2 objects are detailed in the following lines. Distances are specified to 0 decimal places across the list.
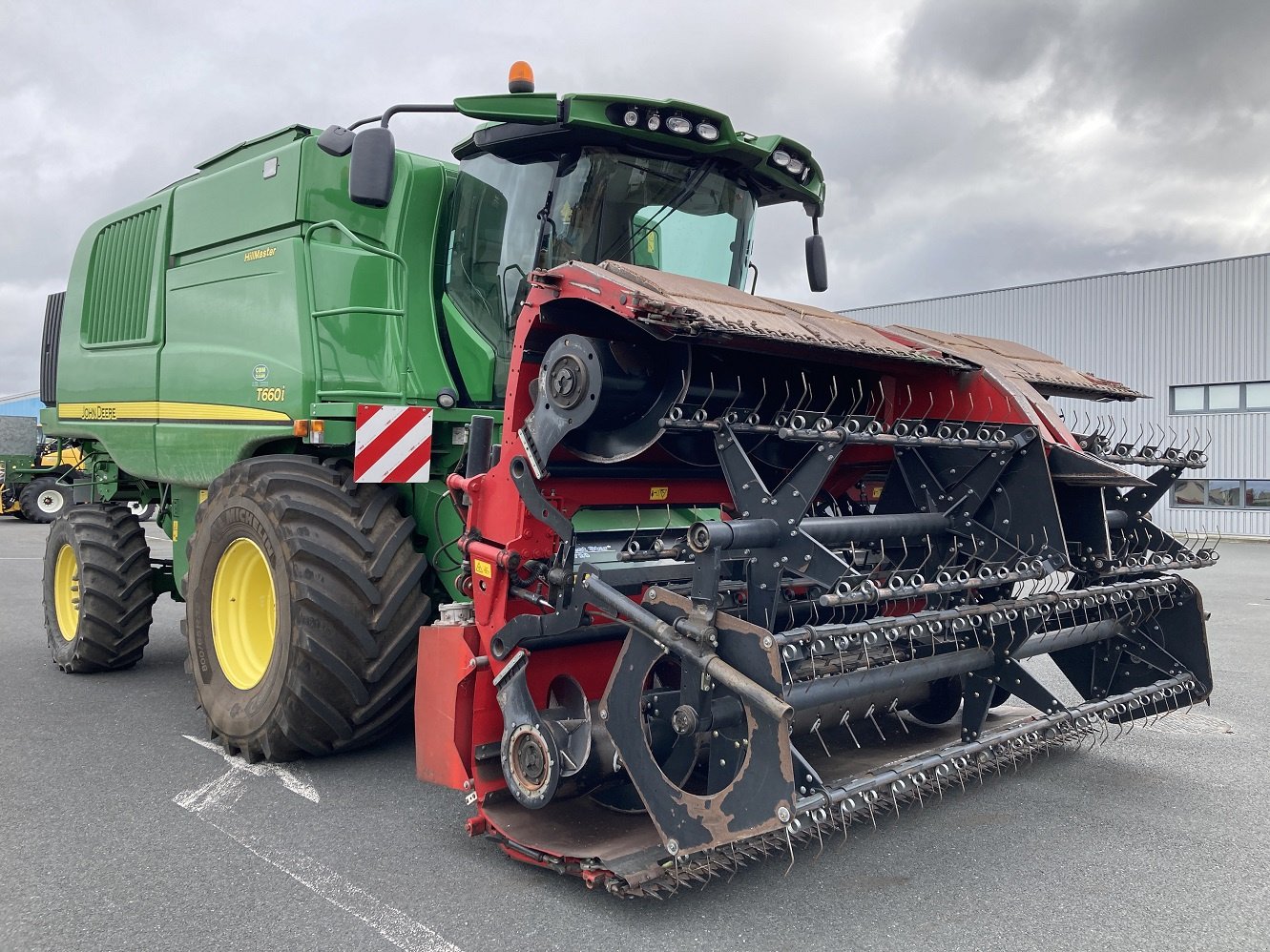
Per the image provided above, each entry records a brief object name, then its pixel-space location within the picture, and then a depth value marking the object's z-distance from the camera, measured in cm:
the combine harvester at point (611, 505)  315
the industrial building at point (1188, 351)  2253
